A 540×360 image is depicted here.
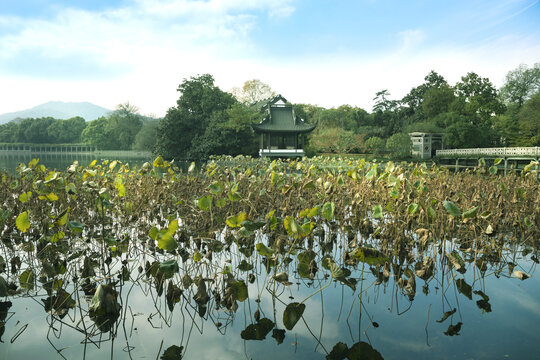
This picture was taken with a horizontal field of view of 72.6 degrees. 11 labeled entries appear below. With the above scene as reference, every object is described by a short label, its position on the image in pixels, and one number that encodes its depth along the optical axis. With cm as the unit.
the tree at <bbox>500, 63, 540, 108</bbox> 3622
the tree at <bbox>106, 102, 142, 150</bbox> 5288
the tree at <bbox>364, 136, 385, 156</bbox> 2947
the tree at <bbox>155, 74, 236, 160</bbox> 2775
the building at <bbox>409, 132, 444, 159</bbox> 2945
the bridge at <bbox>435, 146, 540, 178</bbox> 1969
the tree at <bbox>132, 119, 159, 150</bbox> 4279
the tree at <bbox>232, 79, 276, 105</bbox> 3941
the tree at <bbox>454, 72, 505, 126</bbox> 3322
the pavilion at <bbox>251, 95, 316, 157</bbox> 2538
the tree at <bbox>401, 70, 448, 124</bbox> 4151
